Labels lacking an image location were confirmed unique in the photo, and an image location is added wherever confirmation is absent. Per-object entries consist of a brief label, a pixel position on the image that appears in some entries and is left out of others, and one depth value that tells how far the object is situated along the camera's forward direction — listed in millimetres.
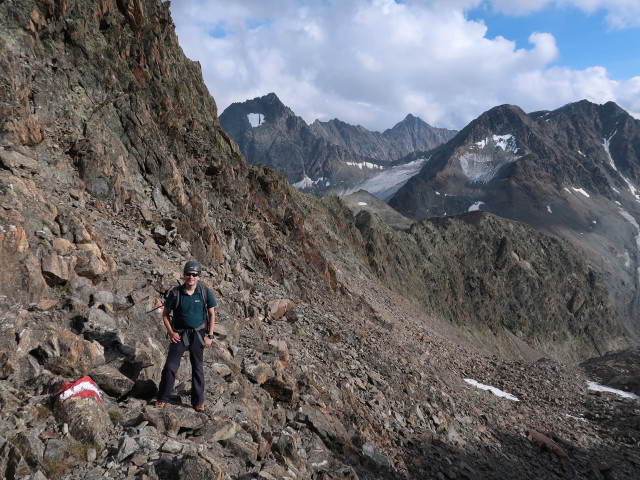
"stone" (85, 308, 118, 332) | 8484
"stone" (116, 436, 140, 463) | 5672
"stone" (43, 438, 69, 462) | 5348
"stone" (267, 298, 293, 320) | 17125
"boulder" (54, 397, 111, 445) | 5805
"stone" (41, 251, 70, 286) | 9211
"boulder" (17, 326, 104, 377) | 6891
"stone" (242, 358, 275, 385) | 10289
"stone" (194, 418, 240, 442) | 6875
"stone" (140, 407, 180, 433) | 6520
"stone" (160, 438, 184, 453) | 6069
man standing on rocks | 7445
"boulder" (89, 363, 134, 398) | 7035
